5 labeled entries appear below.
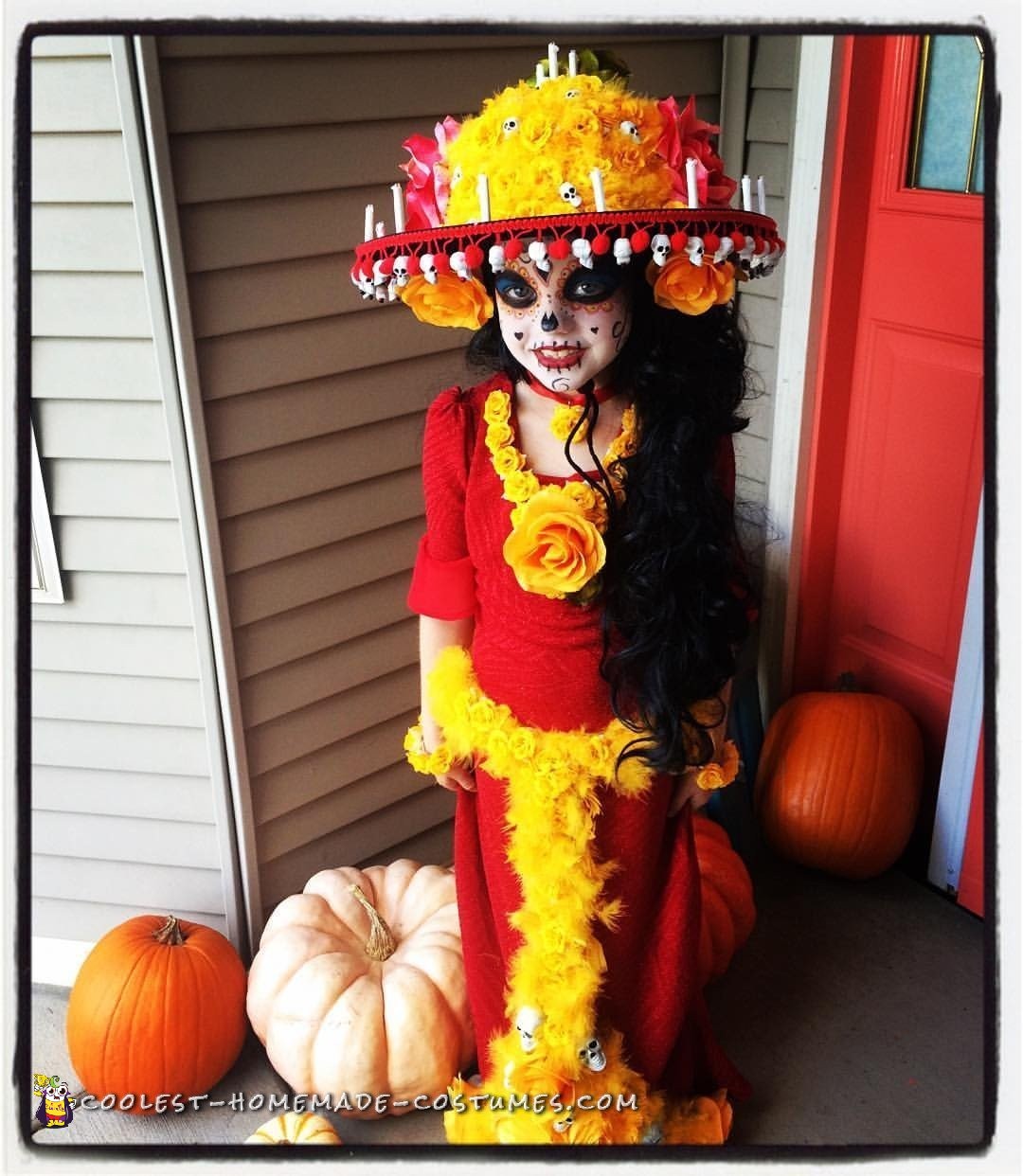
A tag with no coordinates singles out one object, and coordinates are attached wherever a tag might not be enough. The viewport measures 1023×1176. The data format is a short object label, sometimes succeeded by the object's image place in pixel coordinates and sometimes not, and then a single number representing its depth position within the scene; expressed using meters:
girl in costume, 1.06
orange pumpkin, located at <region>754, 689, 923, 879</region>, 1.82
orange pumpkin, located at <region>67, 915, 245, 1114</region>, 1.35
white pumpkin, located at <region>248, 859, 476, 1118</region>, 1.39
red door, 1.59
